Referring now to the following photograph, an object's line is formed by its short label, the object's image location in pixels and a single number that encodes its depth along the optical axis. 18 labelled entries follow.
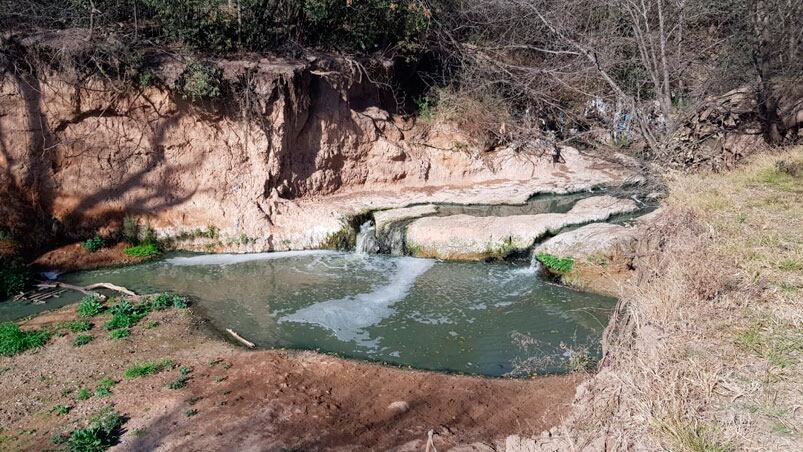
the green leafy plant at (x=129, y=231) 11.89
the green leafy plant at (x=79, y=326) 7.95
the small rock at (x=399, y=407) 6.08
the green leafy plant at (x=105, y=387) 6.34
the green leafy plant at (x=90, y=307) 8.54
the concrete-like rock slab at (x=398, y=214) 12.18
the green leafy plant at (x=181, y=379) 6.49
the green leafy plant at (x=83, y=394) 6.28
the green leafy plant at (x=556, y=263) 10.08
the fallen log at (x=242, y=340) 7.75
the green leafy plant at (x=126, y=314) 8.13
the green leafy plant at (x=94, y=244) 11.38
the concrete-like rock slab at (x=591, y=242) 9.84
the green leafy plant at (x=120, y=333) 7.73
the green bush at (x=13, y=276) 9.58
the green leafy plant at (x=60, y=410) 6.01
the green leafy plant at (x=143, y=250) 11.53
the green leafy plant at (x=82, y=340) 7.52
